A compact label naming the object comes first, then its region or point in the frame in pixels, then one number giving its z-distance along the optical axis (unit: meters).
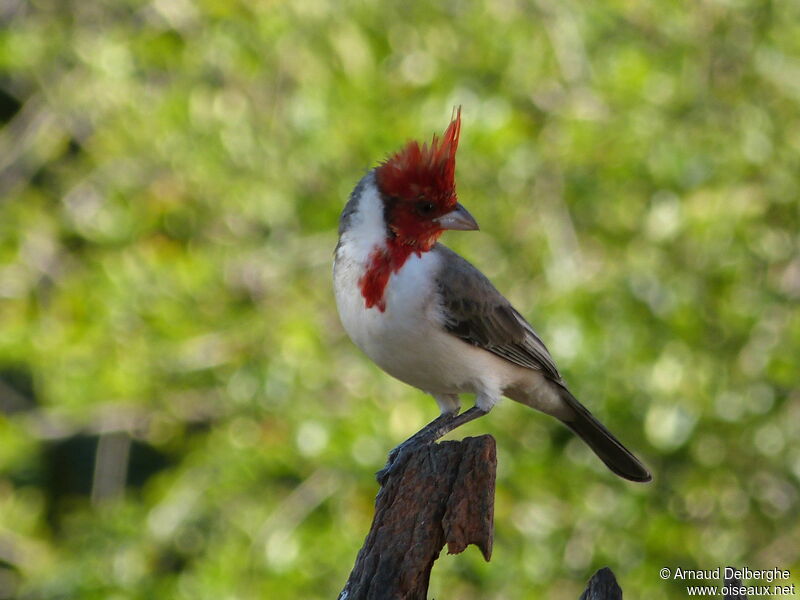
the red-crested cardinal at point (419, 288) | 7.45
